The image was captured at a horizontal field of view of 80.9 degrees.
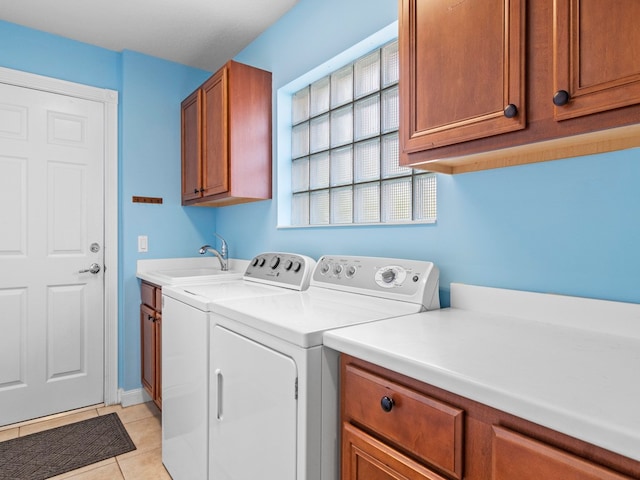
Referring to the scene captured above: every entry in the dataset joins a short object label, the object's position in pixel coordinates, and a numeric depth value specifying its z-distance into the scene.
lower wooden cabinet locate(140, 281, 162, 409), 2.34
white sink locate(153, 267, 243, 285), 2.16
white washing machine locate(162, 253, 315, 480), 1.51
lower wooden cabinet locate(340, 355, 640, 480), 0.58
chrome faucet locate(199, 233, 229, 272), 2.77
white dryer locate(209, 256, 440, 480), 1.00
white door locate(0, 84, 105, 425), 2.38
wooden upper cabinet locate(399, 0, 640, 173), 0.78
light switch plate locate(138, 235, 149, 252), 2.75
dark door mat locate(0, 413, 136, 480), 1.90
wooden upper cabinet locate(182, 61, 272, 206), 2.21
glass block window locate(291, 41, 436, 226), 1.71
